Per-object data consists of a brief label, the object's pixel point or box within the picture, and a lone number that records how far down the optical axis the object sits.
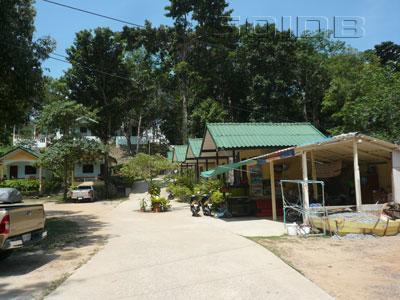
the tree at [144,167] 24.16
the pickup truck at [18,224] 7.95
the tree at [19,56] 12.98
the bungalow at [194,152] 28.53
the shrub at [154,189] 22.97
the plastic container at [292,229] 12.12
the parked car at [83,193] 30.56
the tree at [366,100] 24.05
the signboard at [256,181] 20.17
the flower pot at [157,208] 22.15
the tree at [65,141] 30.41
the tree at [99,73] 36.06
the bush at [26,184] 37.28
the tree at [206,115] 38.97
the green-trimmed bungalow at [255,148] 18.06
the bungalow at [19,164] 40.50
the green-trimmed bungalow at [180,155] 36.04
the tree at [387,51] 44.06
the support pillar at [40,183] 36.98
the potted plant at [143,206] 22.55
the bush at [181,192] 27.79
